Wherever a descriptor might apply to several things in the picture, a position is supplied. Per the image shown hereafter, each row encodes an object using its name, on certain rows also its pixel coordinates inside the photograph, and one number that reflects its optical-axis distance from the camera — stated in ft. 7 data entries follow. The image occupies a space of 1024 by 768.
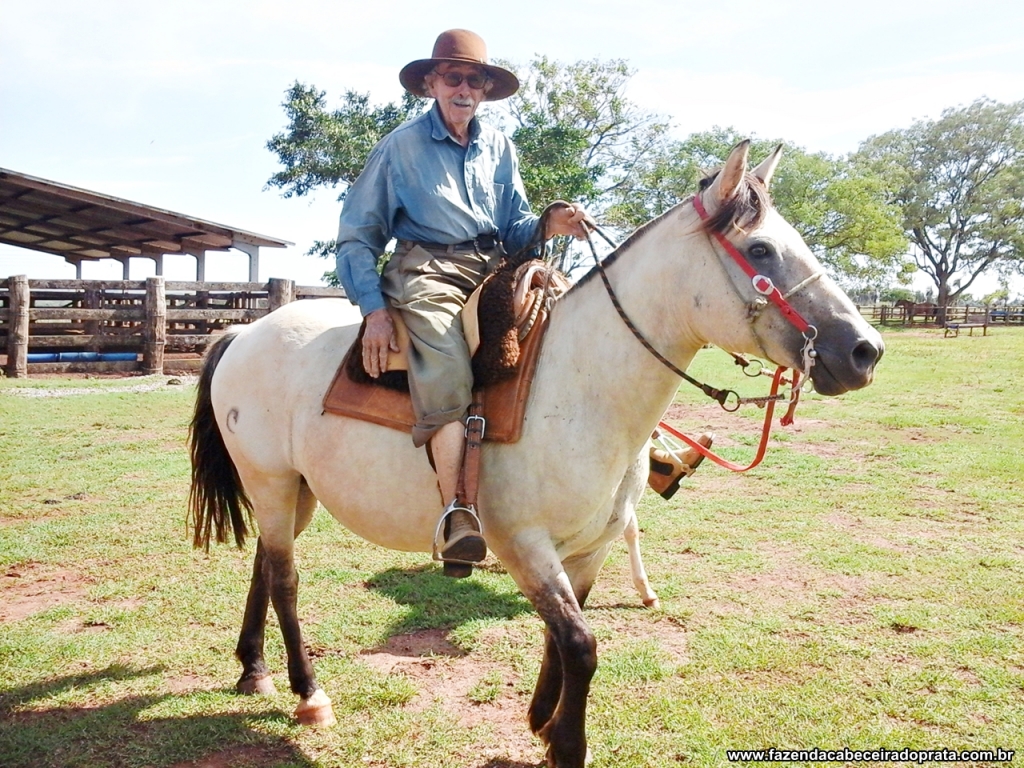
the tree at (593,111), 115.44
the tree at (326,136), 81.51
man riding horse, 8.91
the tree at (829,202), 132.71
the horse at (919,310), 138.92
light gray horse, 7.77
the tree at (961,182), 157.79
